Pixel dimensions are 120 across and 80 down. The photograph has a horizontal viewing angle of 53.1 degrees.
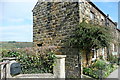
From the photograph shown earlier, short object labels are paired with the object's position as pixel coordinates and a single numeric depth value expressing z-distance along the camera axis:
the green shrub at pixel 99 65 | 6.53
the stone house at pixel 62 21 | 6.73
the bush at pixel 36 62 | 4.74
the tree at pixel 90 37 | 5.81
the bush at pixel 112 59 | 10.09
